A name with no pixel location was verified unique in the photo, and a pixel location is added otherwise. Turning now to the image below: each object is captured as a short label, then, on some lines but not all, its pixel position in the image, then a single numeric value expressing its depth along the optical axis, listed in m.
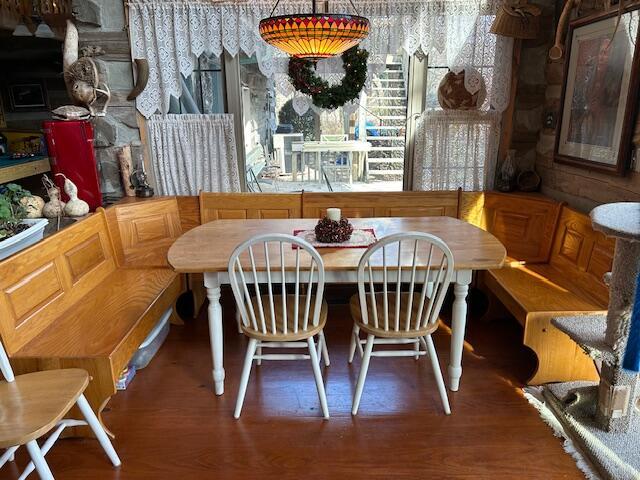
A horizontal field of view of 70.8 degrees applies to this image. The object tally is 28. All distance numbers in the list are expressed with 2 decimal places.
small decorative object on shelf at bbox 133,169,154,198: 3.25
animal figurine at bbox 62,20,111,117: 2.91
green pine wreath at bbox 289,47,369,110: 2.97
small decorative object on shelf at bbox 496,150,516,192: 3.27
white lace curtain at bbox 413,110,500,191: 3.30
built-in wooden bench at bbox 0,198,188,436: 1.88
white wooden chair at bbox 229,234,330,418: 1.90
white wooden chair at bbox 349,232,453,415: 1.90
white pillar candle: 2.38
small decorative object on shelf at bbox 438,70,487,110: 3.17
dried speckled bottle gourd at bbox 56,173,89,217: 2.73
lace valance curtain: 3.01
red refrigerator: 2.84
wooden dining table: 2.06
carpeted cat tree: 1.72
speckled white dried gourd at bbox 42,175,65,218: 2.71
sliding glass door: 3.32
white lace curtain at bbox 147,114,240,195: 3.27
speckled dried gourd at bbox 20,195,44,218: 2.59
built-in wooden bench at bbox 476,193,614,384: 2.26
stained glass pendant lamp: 1.71
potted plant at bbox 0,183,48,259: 2.07
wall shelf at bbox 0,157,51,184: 3.50
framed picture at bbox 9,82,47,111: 4.75
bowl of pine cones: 2.34
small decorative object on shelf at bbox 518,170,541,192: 3.26
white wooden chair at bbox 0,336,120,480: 1.46
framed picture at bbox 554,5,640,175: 2.28
